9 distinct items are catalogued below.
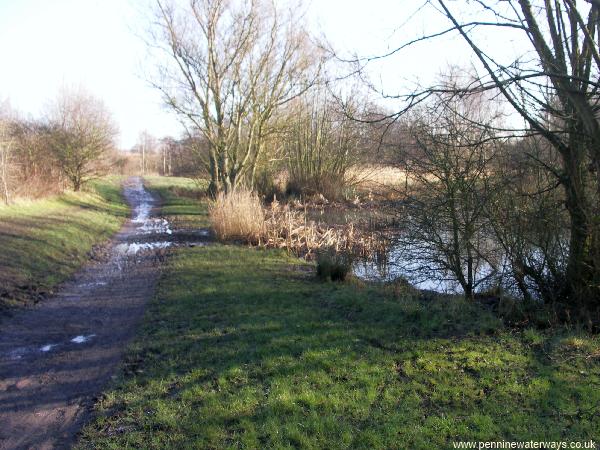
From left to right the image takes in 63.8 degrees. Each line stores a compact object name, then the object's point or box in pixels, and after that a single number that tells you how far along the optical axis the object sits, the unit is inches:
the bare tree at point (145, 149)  2962.6
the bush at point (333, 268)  384.2
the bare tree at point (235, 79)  764.6
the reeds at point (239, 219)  580.4
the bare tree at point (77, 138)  1094.4
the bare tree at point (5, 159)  711.1
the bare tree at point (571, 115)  239.5
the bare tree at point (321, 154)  1147.3
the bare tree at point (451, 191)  280.5
